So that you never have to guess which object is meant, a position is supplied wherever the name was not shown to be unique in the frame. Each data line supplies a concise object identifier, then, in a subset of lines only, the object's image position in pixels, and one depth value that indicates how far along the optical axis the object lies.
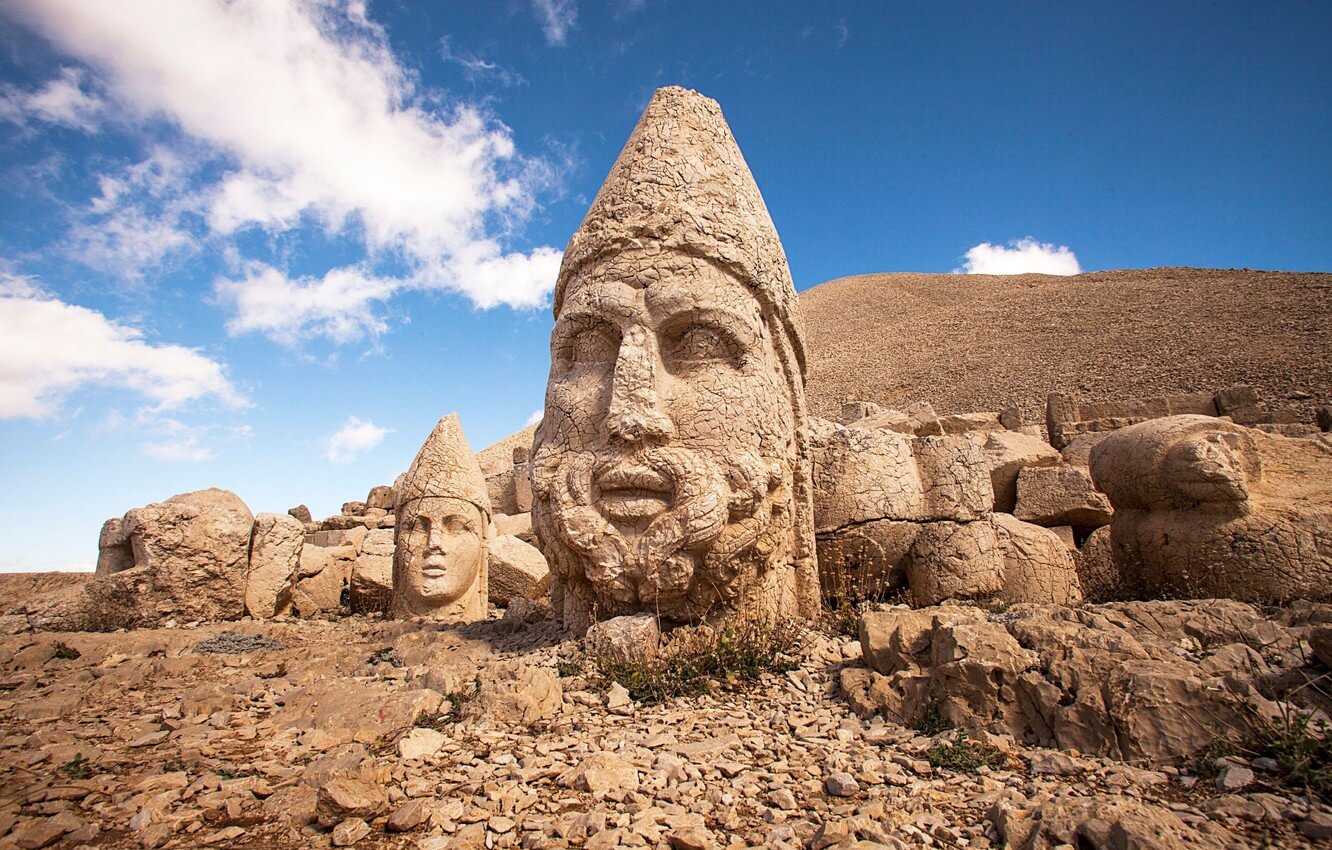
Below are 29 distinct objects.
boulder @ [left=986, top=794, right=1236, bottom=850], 1.72
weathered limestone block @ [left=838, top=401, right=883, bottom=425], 13.46
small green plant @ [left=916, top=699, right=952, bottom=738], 2.63
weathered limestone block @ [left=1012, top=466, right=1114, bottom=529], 6.42
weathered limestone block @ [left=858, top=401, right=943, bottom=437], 10.73
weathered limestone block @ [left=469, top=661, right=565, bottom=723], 3.01
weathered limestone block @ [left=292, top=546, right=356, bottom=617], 7.93
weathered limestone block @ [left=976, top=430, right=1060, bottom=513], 7.37
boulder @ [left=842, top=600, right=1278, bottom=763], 2.31
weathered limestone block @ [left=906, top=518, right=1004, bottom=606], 4.40
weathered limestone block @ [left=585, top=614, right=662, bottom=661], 3.51
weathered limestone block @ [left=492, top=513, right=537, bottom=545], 10.64
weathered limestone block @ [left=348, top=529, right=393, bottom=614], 7.84
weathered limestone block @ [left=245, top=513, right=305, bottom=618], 7.30
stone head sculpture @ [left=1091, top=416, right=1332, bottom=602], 4.04
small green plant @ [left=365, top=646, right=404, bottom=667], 4.41
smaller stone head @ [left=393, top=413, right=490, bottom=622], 6.75
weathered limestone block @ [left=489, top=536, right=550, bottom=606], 8.20
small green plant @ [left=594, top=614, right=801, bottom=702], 3.26
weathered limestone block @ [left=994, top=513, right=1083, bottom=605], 4.56
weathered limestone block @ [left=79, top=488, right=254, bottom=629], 6.61
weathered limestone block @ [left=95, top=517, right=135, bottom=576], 6.82
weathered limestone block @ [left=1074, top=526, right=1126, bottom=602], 4.80
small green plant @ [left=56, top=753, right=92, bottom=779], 2.60
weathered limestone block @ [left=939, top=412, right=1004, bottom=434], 13.06
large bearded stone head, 3.67
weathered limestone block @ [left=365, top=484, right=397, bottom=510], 14.31
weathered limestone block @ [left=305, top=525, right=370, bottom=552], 10.72
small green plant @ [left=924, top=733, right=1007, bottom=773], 2.37
